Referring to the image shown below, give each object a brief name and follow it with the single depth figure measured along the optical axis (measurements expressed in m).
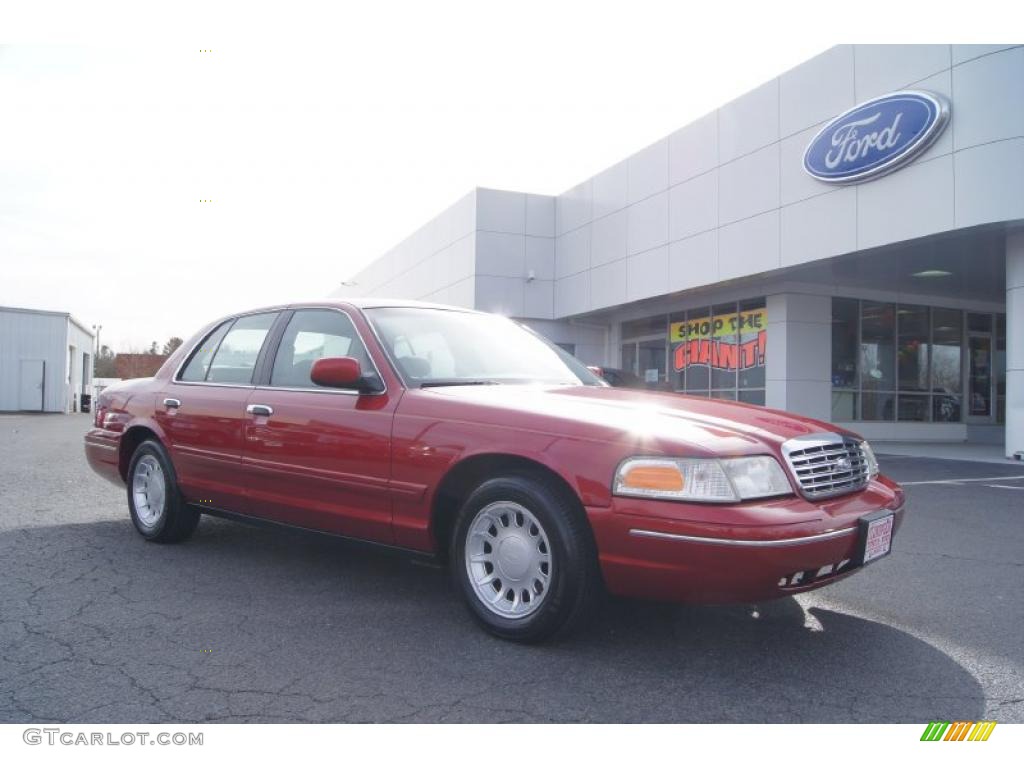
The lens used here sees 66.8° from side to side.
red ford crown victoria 2.94
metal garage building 33.00
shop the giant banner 16.95
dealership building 11.34
